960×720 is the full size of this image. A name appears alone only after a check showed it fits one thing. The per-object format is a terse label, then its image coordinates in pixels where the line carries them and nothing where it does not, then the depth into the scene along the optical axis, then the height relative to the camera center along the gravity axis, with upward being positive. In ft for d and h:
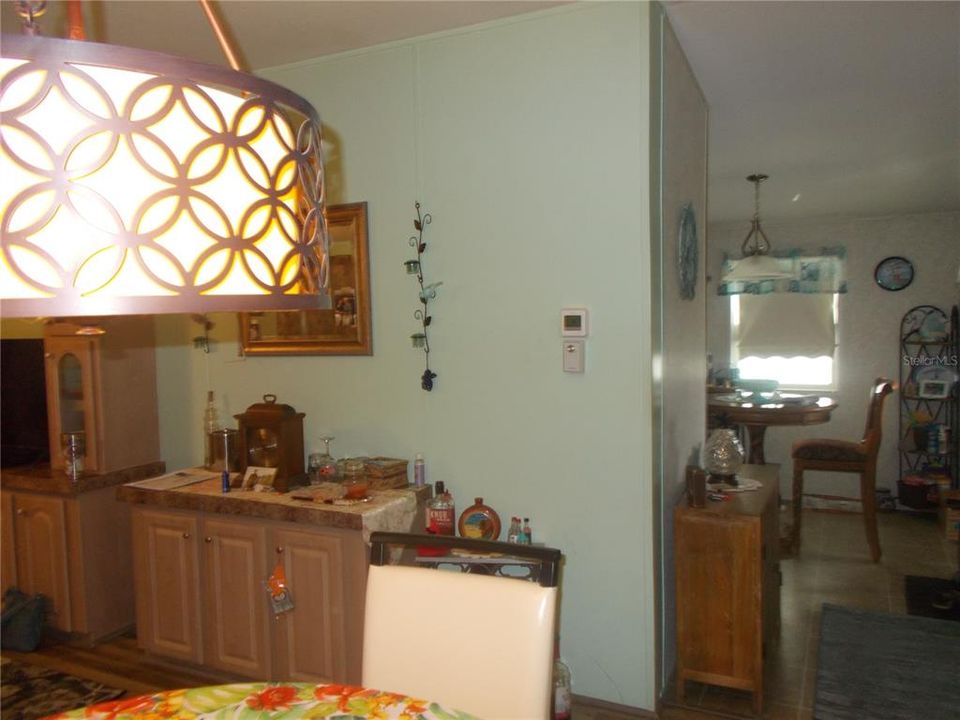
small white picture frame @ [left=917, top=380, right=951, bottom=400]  18.76 -1.65
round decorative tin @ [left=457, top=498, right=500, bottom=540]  8.80 -2.32
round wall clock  19.27 +1.50
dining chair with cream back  4.71 -2.03
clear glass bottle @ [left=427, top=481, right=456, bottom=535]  8.93 -2.25
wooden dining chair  14.61 -2.72
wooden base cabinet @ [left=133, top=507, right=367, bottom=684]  8.30 -3.17
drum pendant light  1.78 +0.44
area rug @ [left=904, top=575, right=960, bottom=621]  11.96 -4.81
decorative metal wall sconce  9.31 +0.55
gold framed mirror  9.72 +0.38
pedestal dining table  14.98 -1.73
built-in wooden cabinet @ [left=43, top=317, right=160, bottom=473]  10.59 -0.69
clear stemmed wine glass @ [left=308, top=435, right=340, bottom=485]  9.53 -1.73
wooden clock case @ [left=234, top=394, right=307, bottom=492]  9.32 -1.33
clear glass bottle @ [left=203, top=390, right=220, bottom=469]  10.78 -1.25
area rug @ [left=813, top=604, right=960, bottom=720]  8.91 -4.78
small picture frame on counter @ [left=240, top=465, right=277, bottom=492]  9.27 -1.81
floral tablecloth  4.10 -2.17
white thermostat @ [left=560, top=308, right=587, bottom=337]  8.43 +0.15
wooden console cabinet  8.33 -3.14
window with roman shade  20.06 +0.24
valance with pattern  19.88 +1.62
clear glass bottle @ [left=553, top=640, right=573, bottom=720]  7.97 -4.04
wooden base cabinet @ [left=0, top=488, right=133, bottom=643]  10.33 -3.14
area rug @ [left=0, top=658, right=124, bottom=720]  8.63 -4.43
